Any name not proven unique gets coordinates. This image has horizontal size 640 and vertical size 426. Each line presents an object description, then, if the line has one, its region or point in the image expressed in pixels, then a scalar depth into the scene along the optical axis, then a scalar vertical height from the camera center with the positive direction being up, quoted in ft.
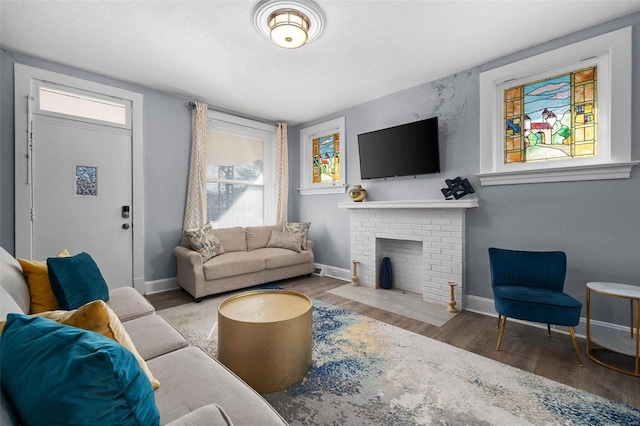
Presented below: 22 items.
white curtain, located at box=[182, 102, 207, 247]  12.93 +1.74
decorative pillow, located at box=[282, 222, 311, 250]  14.55 -0.96
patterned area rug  4.98 -3.64
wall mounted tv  11.02 +2.57
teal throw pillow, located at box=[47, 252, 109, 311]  5.63 -1.51
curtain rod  12.89 +5.02
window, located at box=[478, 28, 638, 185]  7.56 +2.96
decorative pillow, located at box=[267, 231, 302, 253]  14.20 -1.54
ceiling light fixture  6.96 +5.07
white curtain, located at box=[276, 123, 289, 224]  16.14 +2.17
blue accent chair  6.68 -2.13
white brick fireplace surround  10.30 -1.33
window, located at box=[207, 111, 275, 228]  14.25 +2.11
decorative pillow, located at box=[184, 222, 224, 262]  11.51 -1.33
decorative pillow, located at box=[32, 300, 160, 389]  3.04 -1.21
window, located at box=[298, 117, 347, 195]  14.70 +2.96
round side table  6.14 -3.15
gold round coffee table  5.51 -2.73
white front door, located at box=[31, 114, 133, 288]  9.71 +0.66
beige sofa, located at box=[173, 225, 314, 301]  10.94 -2.28
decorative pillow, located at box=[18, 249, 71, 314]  5.57 -1.55
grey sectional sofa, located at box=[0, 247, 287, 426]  2.75 -2.22
